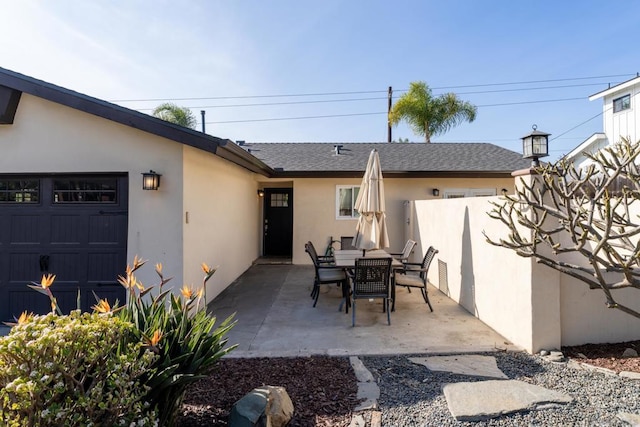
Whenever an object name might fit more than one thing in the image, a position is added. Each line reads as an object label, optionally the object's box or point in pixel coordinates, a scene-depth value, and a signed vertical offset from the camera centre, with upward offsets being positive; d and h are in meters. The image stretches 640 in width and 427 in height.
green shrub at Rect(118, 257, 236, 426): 2.39 -1.02
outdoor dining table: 6.19 -0.88
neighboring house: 15.14 +4.84
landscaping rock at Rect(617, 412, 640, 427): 2.75 -1.70
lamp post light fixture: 4.54 +0.99
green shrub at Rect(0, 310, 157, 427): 1.78 -0.92
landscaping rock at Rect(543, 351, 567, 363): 4.02 -1.72
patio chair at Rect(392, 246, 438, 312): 6.25 -1.22
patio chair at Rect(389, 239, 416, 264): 7.64 -0.82
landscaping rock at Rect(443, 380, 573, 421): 2.92 -1.70
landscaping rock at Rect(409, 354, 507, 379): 3.72 -1.76
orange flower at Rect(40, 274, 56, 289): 2.31 -0.47
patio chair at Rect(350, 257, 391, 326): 5.47 -1.08
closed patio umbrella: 7.05 +0.09
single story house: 5.36 +0.38
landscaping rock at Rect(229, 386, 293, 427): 2.55 -1.54
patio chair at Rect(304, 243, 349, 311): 6.56 -1.20
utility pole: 22.33 +6.16
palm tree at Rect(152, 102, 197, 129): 21.97 +6.84
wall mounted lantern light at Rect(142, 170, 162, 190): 5.38 +0.57
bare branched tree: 2.93 -0.05
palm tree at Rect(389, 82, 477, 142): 19.94 +6.36
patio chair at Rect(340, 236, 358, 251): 9.52 -0.75
